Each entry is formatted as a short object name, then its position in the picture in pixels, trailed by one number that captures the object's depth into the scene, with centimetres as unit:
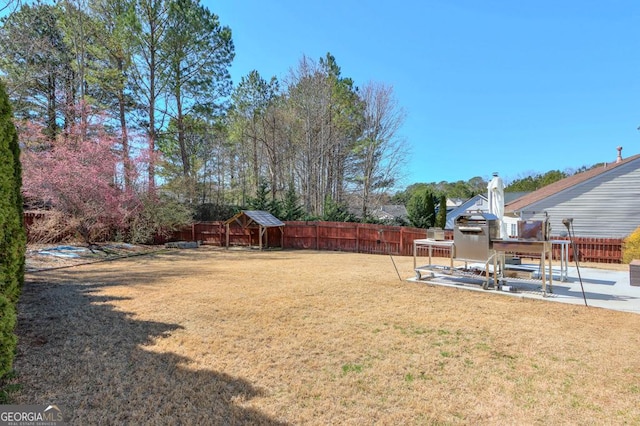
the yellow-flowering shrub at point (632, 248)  1042
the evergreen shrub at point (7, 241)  224
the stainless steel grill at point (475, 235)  579
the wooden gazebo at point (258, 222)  1555
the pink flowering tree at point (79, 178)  1139
